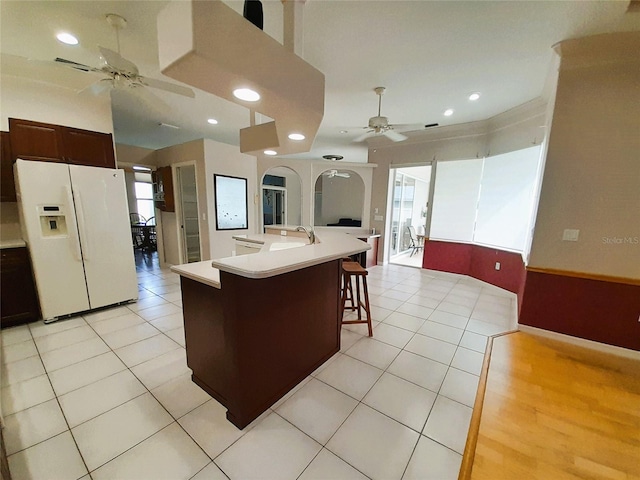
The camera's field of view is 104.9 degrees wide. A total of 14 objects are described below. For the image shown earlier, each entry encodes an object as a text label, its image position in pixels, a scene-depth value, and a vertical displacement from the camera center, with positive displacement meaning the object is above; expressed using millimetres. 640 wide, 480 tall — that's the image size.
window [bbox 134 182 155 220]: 8239 +74
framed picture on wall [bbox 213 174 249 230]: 4797 +20
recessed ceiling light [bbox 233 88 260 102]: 971 +443
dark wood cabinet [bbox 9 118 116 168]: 2639 +637
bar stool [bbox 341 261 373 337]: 2628 -815
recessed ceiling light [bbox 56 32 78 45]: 2322 +1548
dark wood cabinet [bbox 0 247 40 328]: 2638 -988
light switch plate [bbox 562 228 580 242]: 2553 -257
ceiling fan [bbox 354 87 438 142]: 3322 +1133
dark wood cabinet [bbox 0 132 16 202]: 2611 +283
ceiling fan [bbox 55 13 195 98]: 2072 +1171
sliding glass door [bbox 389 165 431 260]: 5904 -6
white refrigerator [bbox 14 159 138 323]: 2627 -383
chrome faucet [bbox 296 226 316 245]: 2631 -345
